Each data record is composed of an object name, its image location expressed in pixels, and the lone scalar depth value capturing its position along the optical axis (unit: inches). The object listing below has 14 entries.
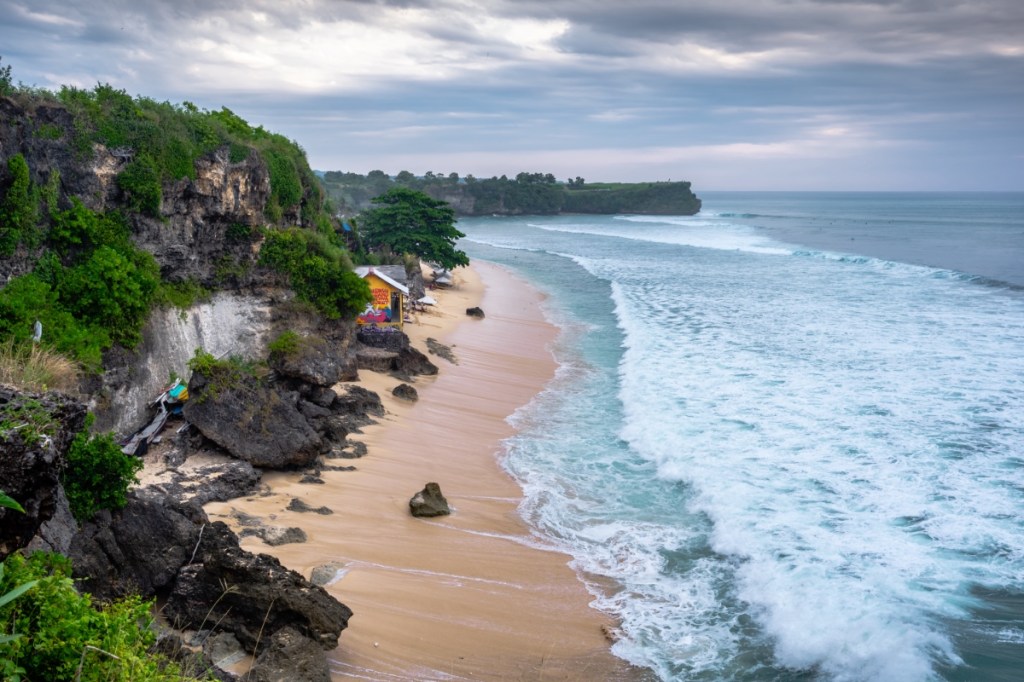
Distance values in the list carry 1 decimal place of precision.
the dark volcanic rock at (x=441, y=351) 1081.0
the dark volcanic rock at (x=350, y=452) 669.3
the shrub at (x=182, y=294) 708.0
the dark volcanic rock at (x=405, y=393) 853.8
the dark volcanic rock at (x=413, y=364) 950.4
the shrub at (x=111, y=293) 618.8
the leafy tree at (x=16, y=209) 584.7
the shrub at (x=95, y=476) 413.1
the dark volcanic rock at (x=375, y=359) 926.1
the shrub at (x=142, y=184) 684.1
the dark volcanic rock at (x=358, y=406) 754.8
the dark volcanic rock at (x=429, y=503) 577.3
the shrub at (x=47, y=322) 550.9
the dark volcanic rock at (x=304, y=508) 562.6
